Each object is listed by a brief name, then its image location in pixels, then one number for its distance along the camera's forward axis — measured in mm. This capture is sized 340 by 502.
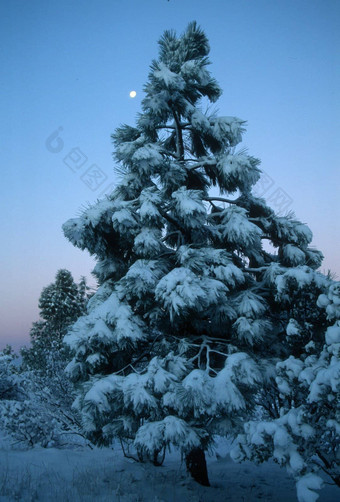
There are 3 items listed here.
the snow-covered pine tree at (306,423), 3557
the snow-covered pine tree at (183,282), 5062
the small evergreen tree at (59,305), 20414
